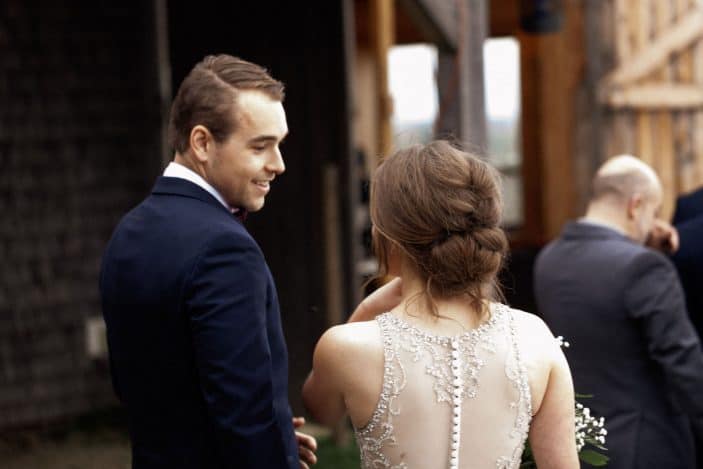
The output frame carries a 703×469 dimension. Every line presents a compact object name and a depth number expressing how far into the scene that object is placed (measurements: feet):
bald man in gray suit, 25.04
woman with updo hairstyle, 15.64
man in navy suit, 15.64
